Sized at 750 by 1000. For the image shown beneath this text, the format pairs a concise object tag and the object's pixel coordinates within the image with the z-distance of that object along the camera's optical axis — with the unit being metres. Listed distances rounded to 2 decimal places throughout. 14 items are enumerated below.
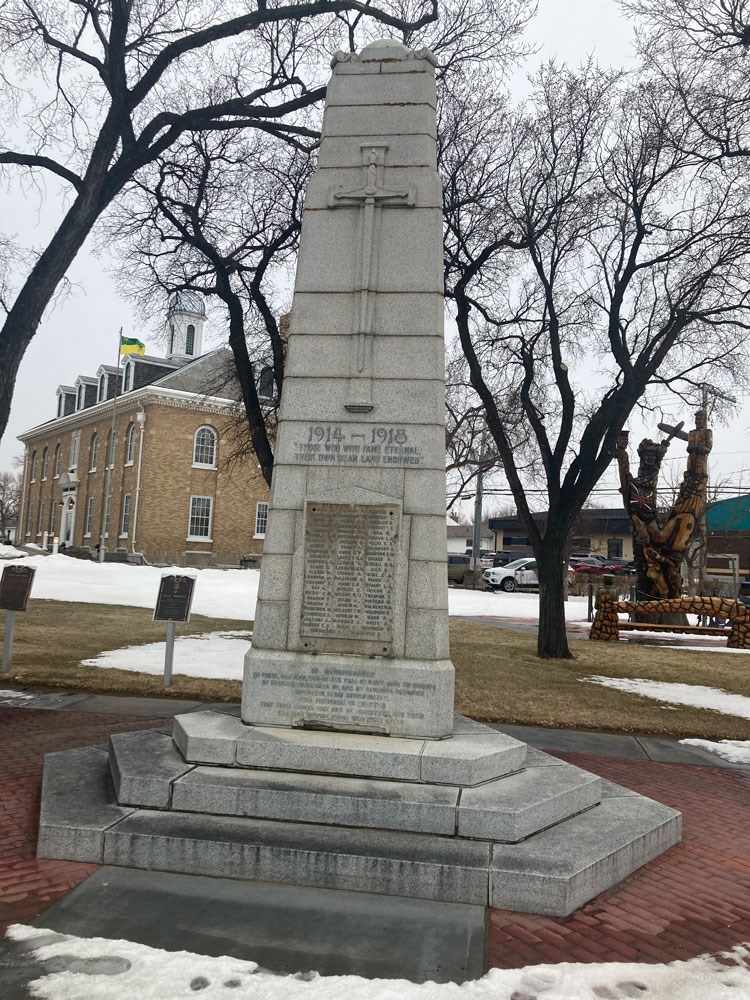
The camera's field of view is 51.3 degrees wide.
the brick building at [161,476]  39.78
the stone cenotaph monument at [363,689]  4.21
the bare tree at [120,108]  10.14
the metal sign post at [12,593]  10.50
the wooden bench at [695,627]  19.52
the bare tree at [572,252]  13.17
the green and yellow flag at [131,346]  46.38
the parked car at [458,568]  41.16
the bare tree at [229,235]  14.05
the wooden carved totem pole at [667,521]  23.12
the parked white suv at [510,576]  38.75
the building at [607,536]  67.31
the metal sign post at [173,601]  9.77
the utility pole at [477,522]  40.00
